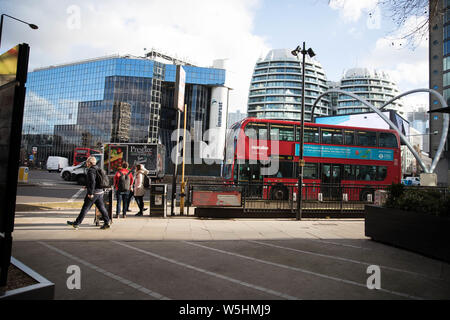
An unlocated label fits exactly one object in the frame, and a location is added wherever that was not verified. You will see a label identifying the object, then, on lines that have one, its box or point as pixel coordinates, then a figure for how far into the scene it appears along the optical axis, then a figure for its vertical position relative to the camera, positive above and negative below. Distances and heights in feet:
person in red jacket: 31.76 -1.49
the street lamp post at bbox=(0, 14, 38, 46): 57.50 +30.28
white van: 141.18 +2.73
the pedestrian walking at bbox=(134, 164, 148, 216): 32.89 -1.57
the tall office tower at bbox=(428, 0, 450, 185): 147.31 +60.95
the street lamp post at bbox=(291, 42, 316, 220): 34.60 +1.26
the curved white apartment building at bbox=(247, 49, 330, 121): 285.27 +99.53
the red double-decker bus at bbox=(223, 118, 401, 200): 45.98 +4.78
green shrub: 18.34 -1.10
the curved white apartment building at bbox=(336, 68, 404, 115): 322.34 +114.03
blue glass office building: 226.99 +60.58
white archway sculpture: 78.89 +18.51
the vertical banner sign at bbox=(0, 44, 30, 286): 9.98 +1.17
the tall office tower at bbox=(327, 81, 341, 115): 345.51 +102.16
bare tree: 20.49 +13.14
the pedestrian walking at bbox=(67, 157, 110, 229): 24.00 -2.19
